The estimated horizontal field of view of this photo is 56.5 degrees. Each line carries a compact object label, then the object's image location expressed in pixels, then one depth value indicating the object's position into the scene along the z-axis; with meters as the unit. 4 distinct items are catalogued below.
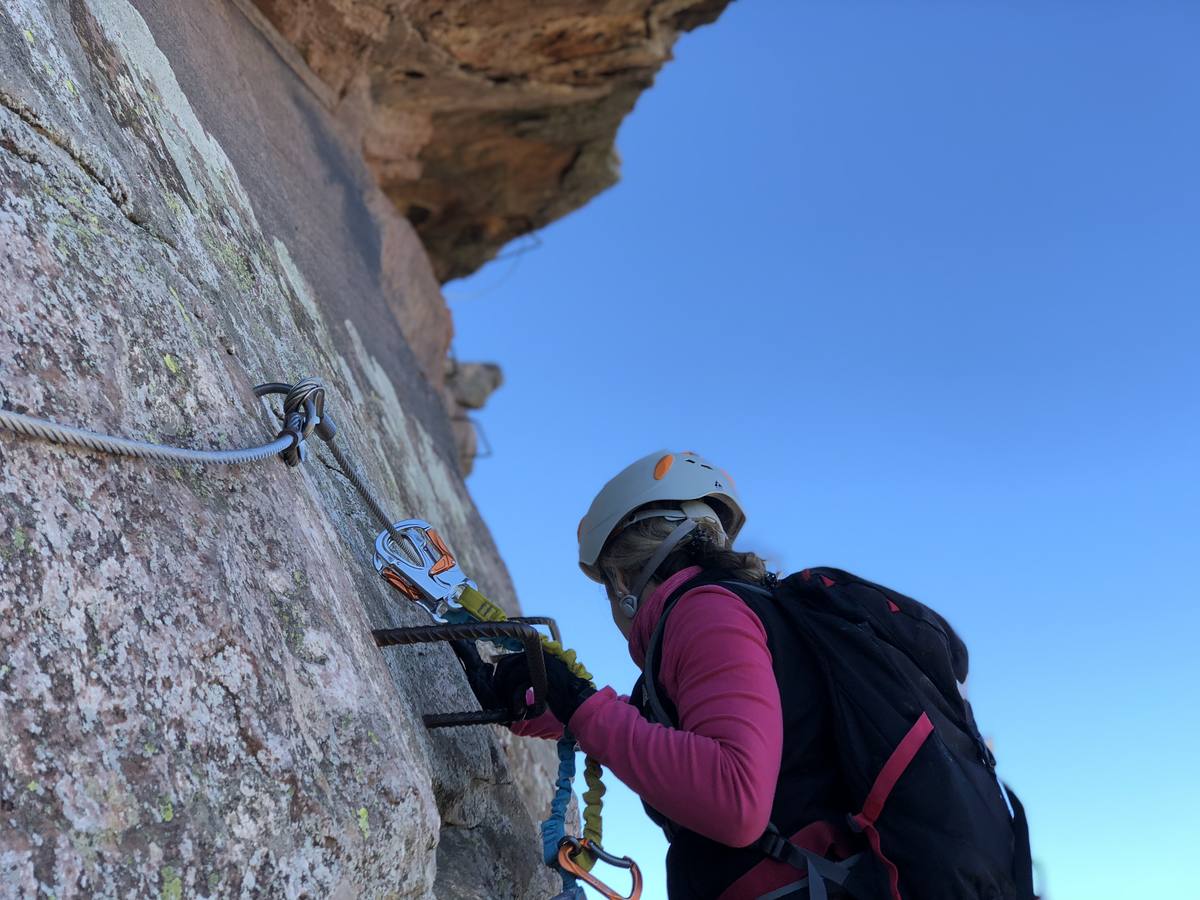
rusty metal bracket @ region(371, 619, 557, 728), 2.73
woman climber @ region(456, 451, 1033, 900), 2.52
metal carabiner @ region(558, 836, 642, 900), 2.75
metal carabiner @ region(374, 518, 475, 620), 3.10
